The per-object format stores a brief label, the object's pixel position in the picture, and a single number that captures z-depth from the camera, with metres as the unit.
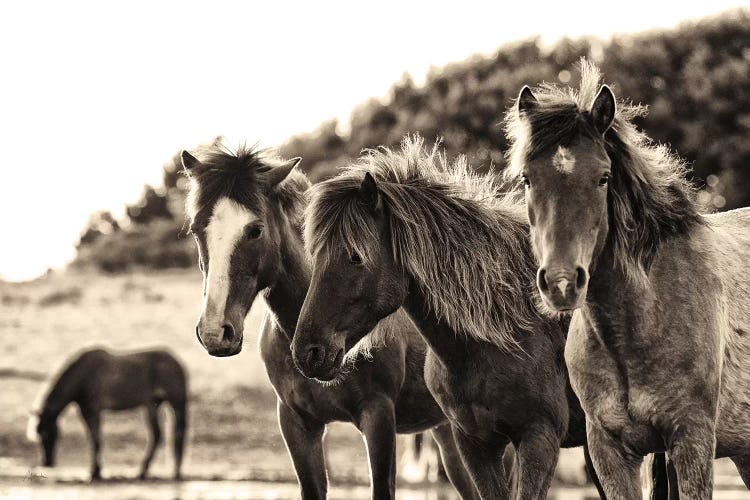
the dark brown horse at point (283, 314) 15.46
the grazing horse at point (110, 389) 45.84
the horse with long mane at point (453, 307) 13.72
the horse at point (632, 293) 11.66
